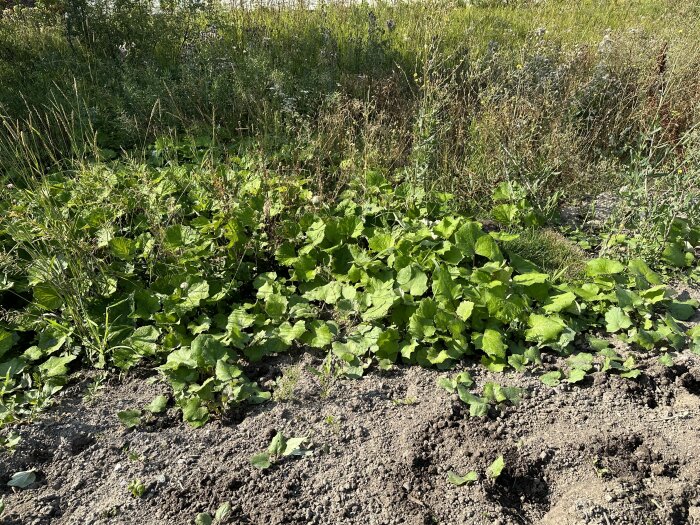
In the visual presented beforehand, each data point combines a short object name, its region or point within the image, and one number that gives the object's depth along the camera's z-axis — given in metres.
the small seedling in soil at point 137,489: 2.06
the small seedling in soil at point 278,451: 2.15
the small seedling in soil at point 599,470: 2.18
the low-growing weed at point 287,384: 2.44
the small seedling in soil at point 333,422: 2.31
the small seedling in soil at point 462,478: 2.12
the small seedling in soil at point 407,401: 2.45
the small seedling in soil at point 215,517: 1.97
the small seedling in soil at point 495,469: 2.14
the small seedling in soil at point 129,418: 2.32
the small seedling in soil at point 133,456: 2.19
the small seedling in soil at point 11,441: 2.23
